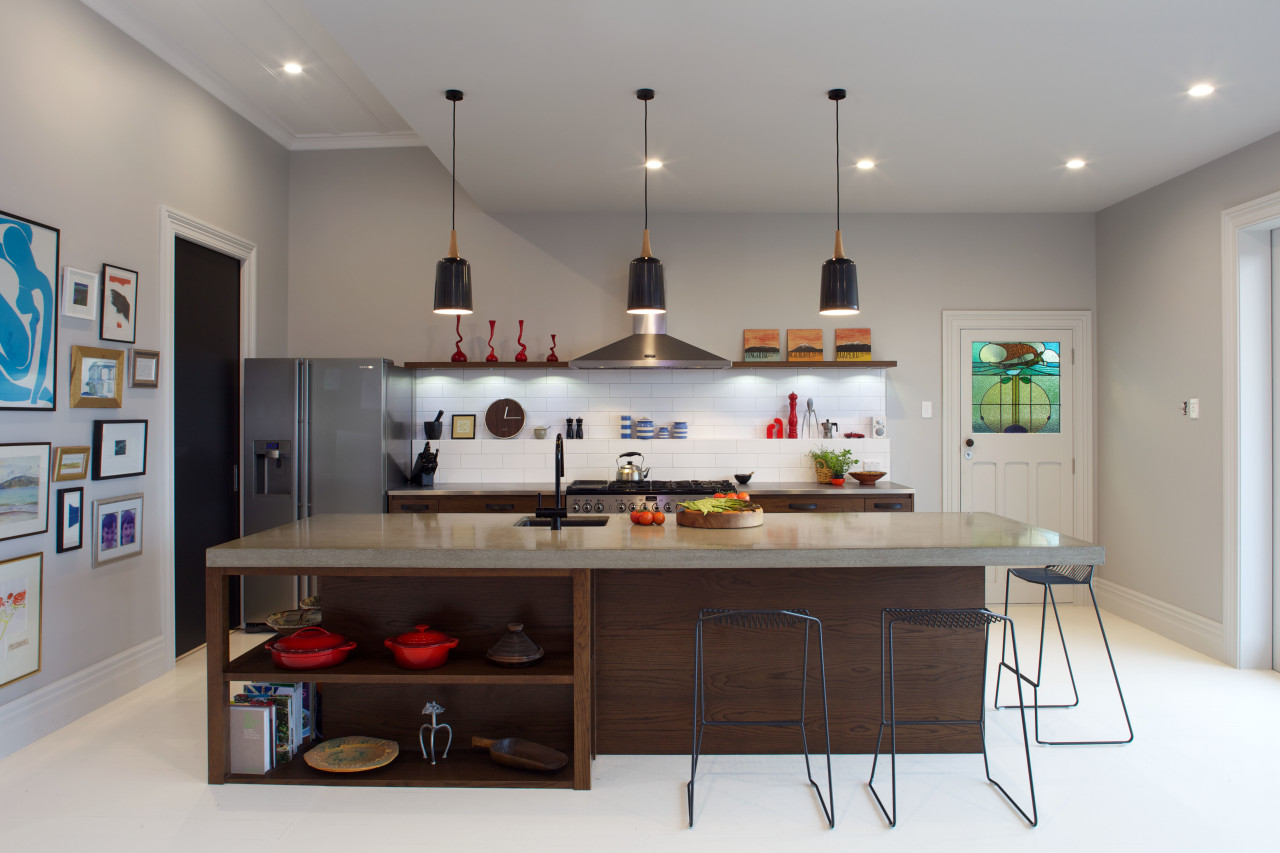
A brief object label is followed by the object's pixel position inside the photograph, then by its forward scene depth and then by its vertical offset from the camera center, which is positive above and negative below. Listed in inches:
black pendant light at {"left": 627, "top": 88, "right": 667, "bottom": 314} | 131.4 +26.7
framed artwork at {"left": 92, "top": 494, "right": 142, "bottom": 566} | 137.2 -18.8
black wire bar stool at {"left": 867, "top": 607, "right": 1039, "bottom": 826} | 98.1 -28.1
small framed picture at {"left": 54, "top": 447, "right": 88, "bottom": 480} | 128.0 -5.7
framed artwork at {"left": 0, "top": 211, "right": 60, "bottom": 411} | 117.0 +19.3
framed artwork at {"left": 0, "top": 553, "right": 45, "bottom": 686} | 116.2 -30.0
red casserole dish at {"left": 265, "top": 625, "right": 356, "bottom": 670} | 106.8 -32.0
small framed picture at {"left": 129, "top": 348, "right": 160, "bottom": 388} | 146.5 +12.6
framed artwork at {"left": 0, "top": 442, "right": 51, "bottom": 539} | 117.3 -9.7
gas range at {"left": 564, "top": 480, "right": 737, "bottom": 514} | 187.5 -16.3
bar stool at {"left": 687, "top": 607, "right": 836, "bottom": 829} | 99.5 -30.4
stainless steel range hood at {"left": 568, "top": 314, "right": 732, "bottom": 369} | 194.2 +21.0
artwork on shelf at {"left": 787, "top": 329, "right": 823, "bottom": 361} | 212.2 +26.0
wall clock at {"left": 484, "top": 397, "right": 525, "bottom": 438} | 213.6 +4.4
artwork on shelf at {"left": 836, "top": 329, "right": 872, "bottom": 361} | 212.7 +25.8
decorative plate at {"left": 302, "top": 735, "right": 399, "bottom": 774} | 107.9 -48.6
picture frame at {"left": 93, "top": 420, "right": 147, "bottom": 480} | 137.3 -3.5
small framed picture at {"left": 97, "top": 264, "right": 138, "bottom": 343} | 138.9 +24.6
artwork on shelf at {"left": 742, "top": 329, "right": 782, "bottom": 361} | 212.8 +25.7
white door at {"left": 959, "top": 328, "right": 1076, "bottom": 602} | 214.7 +2.2
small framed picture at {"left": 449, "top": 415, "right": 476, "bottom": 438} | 212.7 +1.5
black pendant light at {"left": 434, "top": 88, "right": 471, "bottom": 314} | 131.2 +26.7
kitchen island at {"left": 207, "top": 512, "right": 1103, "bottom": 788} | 115.0 -32.5
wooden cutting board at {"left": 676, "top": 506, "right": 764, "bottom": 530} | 117.6 -14.0
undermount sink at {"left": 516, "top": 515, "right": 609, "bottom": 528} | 130.3 -16.1
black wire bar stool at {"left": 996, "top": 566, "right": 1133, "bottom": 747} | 122.4 -25.3
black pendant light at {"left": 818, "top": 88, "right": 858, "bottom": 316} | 131.1 +26.6
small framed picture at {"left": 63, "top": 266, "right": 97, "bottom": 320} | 129.6 +24.8
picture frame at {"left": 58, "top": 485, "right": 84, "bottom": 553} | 128.3 -15.6
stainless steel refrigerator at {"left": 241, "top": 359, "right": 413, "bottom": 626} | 183.6 -2.2
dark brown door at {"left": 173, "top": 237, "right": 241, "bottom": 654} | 165.2 +3.3
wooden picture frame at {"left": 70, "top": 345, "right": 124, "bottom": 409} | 132.2 +9.9
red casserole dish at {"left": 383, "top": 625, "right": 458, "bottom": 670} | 105.5 -31.2
